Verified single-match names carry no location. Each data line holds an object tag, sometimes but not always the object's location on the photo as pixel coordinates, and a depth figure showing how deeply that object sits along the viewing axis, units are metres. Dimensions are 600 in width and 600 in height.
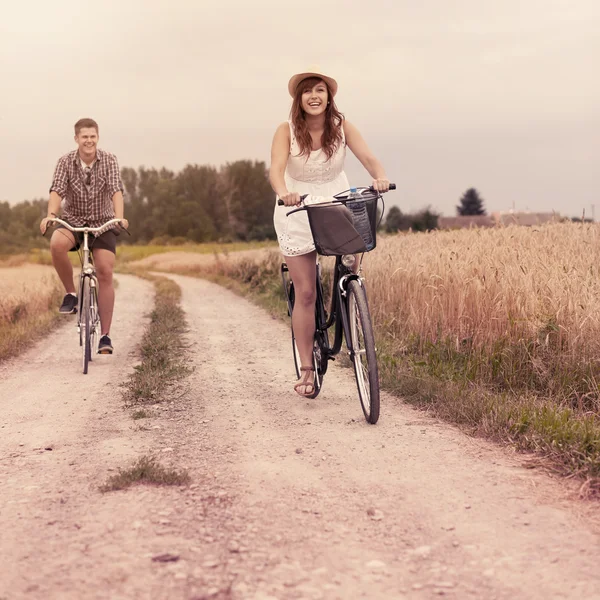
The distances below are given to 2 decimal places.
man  7.48
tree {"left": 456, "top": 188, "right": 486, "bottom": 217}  103.06
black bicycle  4.66
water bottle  4.72
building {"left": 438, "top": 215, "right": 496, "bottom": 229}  90.57
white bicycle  7.26
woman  5.05
